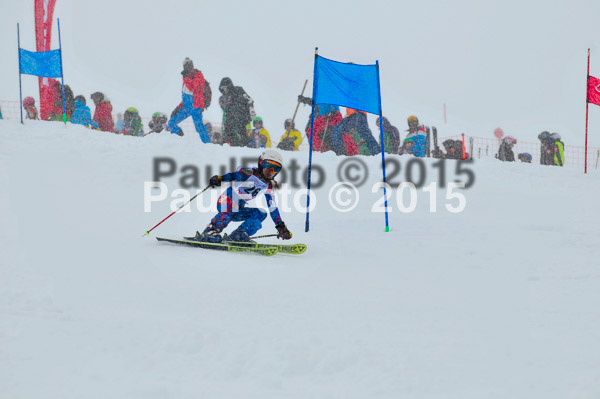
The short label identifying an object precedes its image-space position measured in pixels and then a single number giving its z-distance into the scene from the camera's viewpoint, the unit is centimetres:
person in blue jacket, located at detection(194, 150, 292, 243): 614
